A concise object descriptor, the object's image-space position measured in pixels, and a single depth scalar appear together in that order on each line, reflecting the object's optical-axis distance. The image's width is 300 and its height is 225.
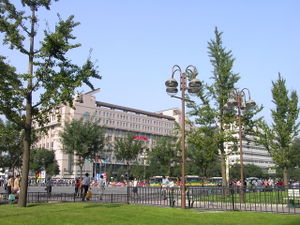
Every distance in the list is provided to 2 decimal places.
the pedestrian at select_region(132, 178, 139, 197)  19.11
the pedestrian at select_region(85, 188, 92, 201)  21.30
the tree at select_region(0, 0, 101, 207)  16.02
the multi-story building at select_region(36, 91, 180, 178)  117.56
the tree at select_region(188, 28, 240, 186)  27.56
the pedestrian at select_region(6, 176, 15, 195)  22.86
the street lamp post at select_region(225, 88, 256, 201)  20.89
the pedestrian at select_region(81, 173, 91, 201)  22.51
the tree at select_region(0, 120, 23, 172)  37.67
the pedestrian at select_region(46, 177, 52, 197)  26.42
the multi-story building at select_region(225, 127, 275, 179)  144.75
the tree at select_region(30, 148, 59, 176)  91.06
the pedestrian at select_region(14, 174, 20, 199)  22.70
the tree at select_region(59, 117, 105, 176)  42.66
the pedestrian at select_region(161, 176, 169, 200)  17.86
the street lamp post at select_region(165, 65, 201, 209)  15.63
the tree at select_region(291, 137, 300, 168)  32.13
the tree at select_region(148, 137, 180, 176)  59.88
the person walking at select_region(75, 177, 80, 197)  26.71
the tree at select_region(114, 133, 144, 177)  59.72
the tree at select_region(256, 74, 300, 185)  30.52
